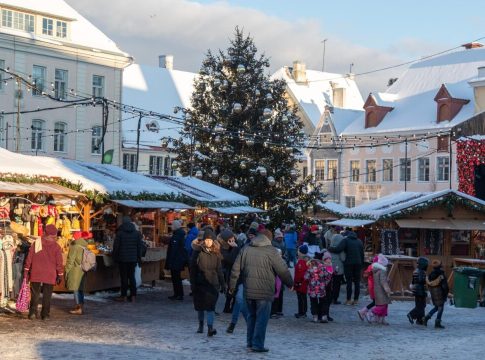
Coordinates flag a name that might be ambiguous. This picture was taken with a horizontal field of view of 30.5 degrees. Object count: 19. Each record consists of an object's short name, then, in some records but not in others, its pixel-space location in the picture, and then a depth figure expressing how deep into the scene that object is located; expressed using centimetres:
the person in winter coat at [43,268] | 1470
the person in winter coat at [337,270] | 1933
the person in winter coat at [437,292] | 1611
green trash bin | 2016
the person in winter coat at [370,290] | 1644
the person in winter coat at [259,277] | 1174
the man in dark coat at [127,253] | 1791
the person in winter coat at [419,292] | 1633
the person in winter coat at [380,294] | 1622
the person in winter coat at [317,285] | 1579
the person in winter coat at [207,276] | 1316
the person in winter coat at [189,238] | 1953
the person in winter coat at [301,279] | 1633
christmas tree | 3475
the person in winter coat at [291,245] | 3036
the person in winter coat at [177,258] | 1906
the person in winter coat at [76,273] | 1572
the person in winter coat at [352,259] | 1955
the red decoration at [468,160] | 3769
